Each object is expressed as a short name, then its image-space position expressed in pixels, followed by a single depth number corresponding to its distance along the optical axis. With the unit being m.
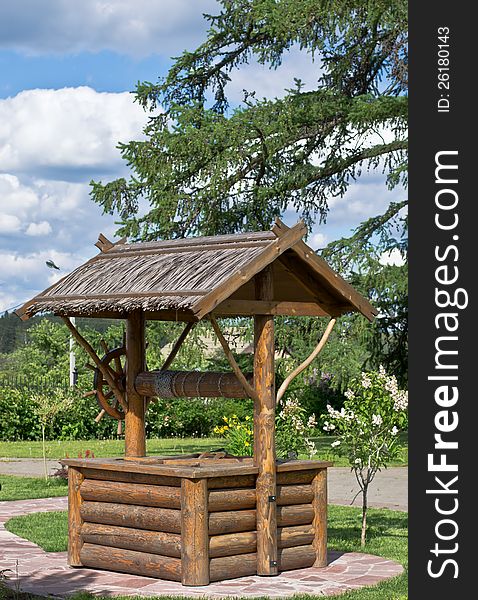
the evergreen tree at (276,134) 21.42
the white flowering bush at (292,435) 14.12
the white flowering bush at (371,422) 11.04
